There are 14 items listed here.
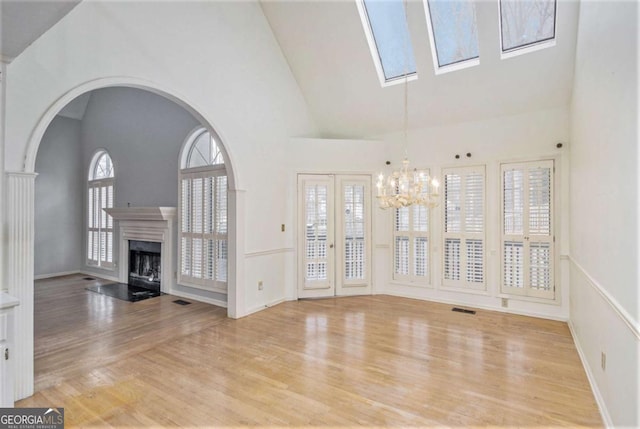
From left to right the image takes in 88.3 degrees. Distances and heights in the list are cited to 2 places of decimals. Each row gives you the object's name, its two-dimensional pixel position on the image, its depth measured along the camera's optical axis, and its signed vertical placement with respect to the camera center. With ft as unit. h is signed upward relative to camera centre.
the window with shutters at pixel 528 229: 15.26 -0.72
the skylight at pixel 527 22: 12.58 +7.59
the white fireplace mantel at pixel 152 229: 19.88 -0.88
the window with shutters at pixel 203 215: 17.92 -0.01
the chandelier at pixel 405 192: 11.93 +0.82
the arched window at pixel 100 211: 24.48 +0.31
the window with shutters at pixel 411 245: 18.35 -1.72
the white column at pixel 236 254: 15.23 -1.83
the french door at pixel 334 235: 18.75 -1.18
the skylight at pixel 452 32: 13.53 +7.92
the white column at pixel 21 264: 8.41 -1.26
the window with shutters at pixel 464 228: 16.88 -0.71
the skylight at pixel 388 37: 14.51 +8.35
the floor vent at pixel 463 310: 16.20 -4.79
